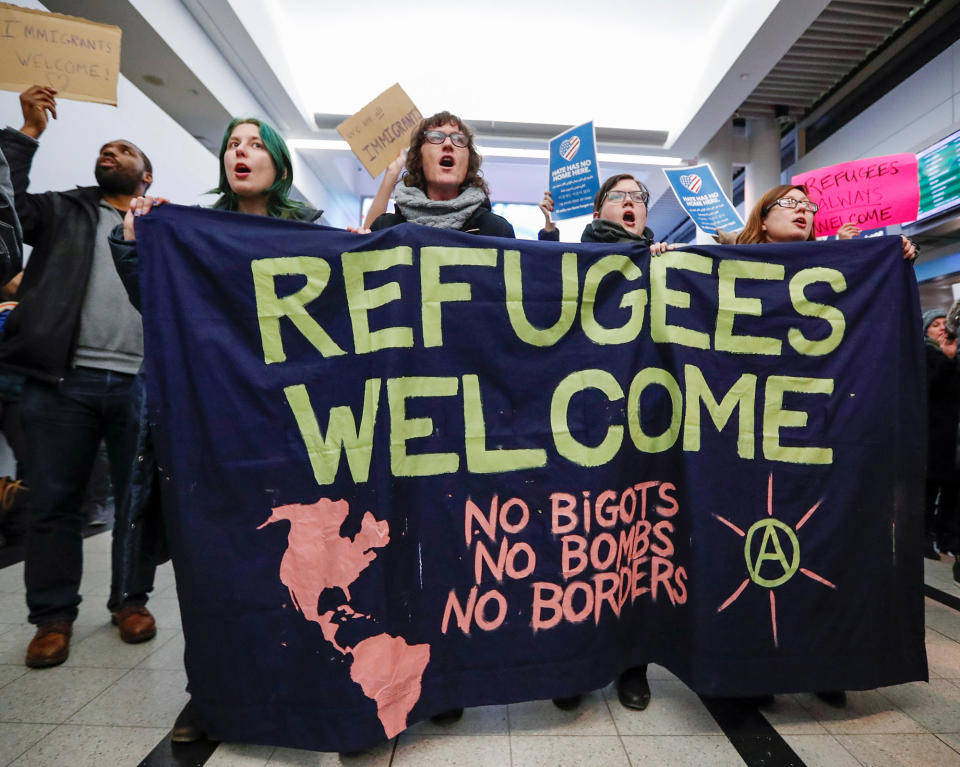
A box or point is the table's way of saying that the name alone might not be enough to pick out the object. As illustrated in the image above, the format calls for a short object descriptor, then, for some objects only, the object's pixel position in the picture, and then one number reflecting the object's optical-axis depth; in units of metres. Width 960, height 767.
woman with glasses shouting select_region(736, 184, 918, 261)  1.66
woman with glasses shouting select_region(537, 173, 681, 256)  1.63
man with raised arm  1.58
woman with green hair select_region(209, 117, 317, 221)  1.45
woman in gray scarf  1.57
